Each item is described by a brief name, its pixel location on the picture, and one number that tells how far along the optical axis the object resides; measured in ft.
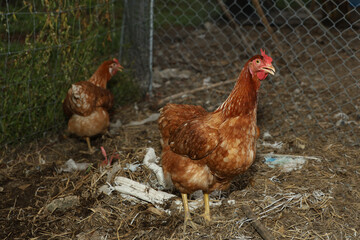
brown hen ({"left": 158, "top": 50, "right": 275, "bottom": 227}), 7.84
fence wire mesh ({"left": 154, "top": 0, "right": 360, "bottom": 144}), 12.21
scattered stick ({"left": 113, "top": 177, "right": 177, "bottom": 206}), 9.37
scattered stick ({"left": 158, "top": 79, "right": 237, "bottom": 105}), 15.44
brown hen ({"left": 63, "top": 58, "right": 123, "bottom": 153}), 12.12
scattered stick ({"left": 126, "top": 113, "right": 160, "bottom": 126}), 14.26
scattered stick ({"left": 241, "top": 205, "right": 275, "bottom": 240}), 7.82
